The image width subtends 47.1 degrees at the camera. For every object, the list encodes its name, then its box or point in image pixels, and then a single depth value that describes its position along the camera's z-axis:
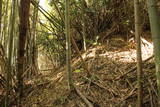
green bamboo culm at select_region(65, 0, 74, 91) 2.29
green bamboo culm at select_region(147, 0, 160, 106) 1.35
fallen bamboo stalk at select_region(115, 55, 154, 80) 2.49
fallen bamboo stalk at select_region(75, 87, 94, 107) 2.16
